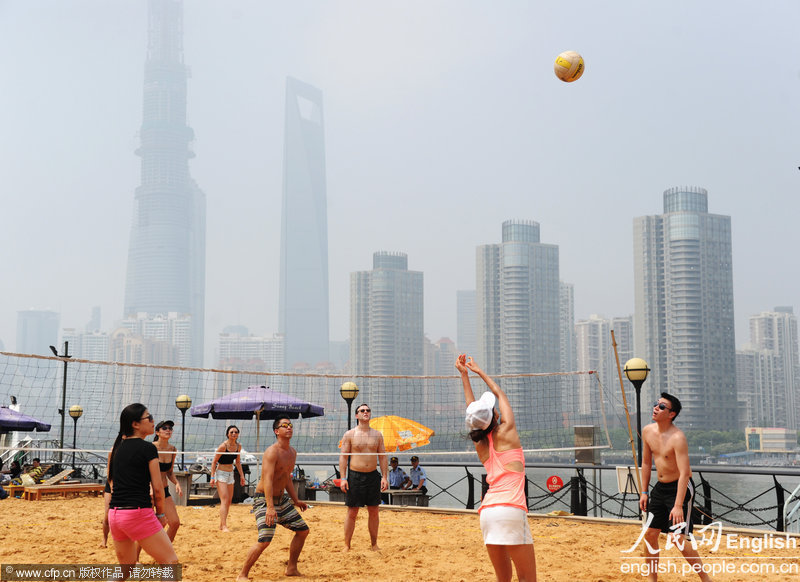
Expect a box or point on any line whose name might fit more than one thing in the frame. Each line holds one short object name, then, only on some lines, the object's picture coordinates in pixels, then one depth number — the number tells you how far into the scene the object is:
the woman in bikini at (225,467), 9.54
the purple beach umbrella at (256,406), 14.01
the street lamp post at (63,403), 17.79
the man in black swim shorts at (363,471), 7.73
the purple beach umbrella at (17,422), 17.86
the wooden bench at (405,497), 12.35
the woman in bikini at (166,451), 8.14
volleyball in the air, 10.79
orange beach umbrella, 17.27
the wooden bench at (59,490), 14.32
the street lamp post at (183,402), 18.02
